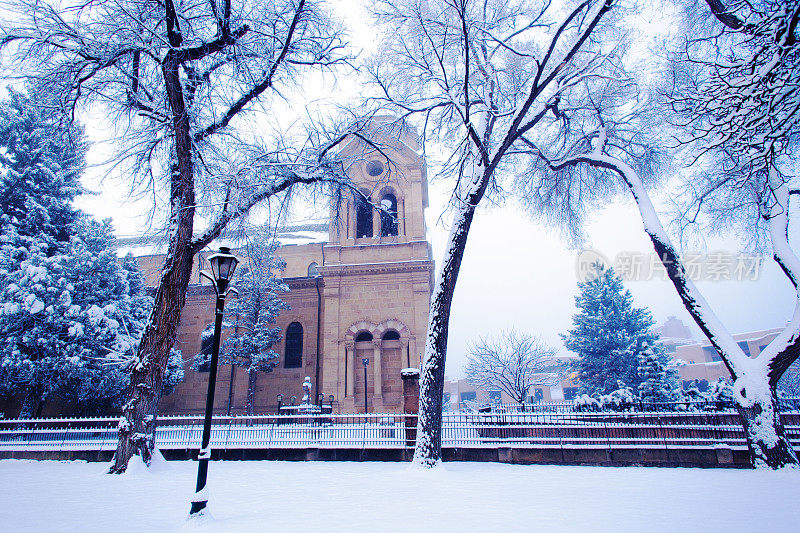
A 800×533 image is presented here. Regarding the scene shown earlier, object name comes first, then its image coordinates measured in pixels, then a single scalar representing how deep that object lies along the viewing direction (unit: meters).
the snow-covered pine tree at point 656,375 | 21.52
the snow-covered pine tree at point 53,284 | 16.19
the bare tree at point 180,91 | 8.33
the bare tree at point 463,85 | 9.16
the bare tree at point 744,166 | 4.23
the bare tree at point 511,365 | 28.69
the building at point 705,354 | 58.94
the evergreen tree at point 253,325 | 22.06
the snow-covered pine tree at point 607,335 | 23.09
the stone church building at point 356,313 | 20.39
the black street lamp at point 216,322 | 4.98
